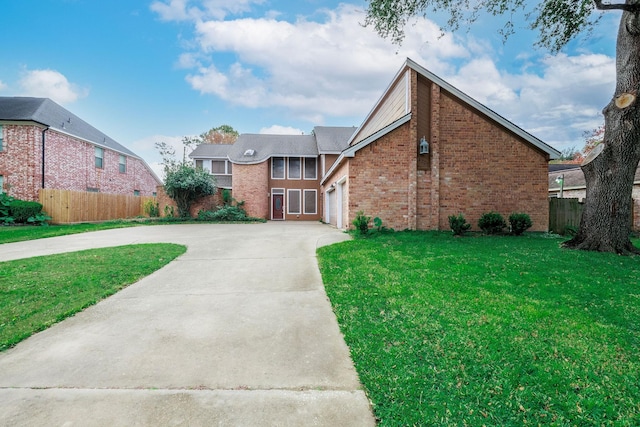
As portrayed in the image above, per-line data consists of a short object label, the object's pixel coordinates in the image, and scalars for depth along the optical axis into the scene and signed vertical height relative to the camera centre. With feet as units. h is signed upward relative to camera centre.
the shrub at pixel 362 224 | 30.73 -1.86
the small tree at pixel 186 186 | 59.98 +4.31
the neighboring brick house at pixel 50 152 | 52.70 +11.04
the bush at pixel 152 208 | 63.98 -0.51
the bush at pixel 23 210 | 47.62 -0.81
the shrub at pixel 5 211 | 47.16 -0.98
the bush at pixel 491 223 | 33.12 -1.83
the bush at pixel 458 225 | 31.73 -2.02
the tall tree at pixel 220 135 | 133.80 +33.69
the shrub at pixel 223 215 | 62.03 -1.96
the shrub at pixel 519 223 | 33.22 -1.82
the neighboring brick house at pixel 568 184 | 60.95 +5.42
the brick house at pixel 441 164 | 34.63 +5.26
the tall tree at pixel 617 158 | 23.22 +4.22
